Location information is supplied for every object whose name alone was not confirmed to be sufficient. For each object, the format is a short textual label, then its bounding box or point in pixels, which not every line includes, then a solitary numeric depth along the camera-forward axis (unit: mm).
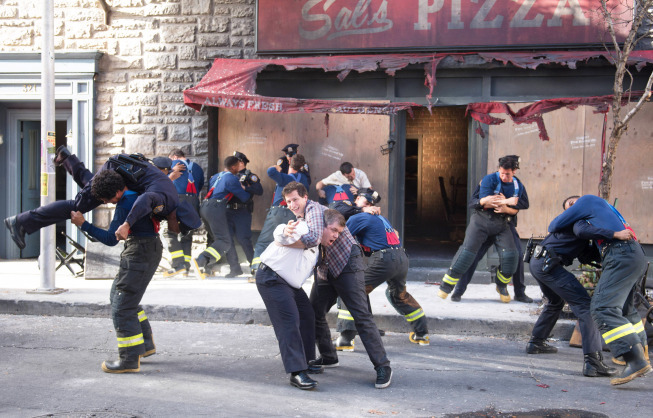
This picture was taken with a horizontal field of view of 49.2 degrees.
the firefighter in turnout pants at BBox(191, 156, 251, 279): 10383
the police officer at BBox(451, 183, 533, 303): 8945
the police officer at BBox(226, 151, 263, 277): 10477
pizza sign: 10203
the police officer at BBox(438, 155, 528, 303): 8781
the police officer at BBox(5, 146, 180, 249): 5984
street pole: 8984
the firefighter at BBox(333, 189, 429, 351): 6891
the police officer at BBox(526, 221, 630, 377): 6152
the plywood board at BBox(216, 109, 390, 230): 10695
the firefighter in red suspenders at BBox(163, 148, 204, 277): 10578
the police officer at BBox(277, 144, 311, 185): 10500
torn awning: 10016
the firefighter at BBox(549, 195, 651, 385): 5770
